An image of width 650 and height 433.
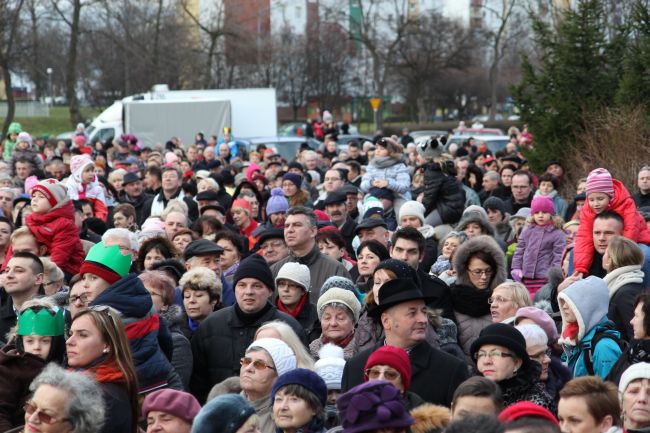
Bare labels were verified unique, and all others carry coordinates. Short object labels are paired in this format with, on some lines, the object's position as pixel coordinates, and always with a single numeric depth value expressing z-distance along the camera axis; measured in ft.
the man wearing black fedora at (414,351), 39.63
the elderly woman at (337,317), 48.31
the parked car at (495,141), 184.74
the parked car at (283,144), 169.23
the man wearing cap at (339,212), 77.70
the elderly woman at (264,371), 39.12
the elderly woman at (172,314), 46.76
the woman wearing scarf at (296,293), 52.97
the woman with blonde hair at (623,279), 51.19
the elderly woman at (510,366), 38.76
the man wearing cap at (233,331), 48.58
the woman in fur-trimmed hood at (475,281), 50.86
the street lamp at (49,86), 420.18
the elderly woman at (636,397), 36.50
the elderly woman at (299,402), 35.92
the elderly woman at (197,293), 52.12
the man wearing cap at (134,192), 96.00
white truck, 214.88
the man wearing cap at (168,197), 88.69
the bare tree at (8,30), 236.33
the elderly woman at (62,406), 31.34
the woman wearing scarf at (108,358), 35.13
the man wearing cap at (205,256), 58.37
